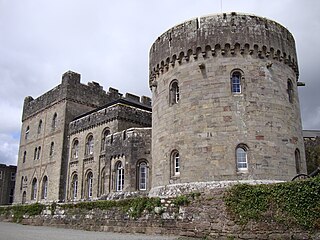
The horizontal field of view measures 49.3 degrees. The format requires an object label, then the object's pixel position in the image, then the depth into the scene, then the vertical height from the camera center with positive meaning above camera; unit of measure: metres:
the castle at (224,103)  15.76 +5.05
